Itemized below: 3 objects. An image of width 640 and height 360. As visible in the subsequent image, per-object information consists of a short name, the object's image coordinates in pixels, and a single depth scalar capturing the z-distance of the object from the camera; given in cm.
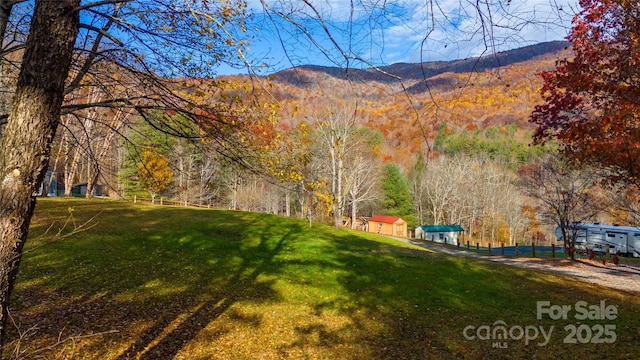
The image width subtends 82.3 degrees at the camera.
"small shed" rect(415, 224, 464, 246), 3669
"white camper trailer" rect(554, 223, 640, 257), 2492
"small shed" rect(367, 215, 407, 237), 4000
